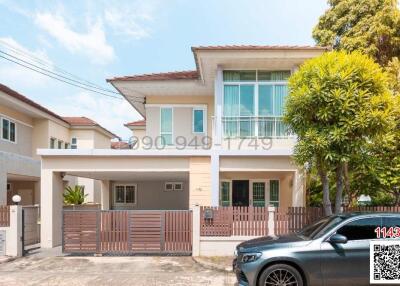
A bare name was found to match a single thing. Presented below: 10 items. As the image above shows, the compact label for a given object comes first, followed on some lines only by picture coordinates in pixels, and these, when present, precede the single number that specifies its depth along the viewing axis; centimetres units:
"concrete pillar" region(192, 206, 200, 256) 1152
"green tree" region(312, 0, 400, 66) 1923
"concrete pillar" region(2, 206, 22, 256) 1188
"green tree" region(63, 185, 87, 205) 1827
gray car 690
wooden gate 1184
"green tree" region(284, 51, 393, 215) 966
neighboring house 1802
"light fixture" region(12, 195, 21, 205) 1192
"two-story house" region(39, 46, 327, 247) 1330
